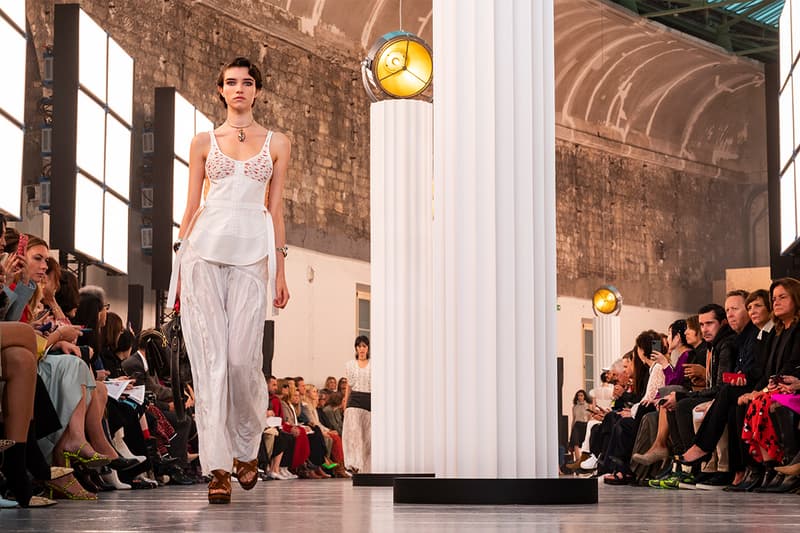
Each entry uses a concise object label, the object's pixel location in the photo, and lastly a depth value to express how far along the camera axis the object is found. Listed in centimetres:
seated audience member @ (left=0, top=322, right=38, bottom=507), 402
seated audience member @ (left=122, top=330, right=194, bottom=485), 853
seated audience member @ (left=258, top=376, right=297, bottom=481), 1177
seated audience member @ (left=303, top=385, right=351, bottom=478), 1448
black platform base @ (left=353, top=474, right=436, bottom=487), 746
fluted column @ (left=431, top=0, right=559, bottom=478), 432
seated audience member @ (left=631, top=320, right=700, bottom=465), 836
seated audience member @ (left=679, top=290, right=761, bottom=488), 731
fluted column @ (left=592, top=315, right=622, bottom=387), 2255
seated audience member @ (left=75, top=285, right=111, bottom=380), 730
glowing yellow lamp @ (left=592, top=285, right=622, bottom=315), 2131
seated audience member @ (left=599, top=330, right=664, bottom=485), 910
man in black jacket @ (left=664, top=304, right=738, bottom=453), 777
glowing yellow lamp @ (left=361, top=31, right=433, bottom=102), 800
